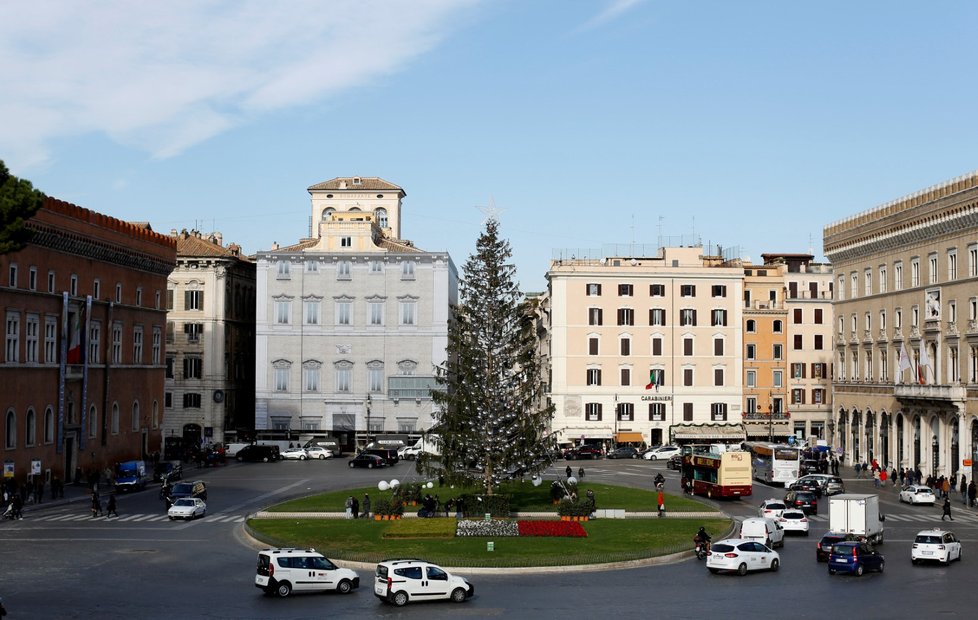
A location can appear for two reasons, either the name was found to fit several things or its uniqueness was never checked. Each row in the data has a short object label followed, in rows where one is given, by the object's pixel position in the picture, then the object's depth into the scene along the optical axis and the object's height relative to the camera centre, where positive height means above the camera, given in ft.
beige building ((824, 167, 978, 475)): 258.16 +15.18
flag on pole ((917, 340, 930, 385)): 274.11 +6.21
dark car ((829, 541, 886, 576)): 138.21 -19.78
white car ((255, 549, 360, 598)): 124.36 -19.51
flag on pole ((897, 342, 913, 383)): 277.64 +6.78
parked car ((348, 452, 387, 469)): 306.14 -18.34
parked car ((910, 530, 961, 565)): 146.61 -19.56
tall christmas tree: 203.10 +1.16
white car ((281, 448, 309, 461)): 340.39 -18.42
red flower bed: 170.09 -20.07
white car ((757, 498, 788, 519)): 180.73 -18.50
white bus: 262.26 -16.33
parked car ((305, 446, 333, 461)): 343.87 -18.30
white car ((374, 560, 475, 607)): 118.42 -19.63
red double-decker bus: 228.22 -16.37
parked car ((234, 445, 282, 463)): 335.26 -18.10
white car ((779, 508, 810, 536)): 177.88 -19.81
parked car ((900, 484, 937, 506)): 231.91 -20.62
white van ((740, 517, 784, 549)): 156.76 -18.79
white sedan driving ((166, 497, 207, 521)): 195.72 -19.78
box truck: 158.30 -16.68
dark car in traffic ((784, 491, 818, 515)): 206.22 -19.48
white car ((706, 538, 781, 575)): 140.05 -19.88
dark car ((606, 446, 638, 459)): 345.51 -18.32
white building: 364.17 +17.50
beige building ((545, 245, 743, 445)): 360.07 +13.10
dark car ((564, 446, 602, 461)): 337.52 -18.01
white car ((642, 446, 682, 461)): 336.29 -17.84
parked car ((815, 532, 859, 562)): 150.10 -19.47
